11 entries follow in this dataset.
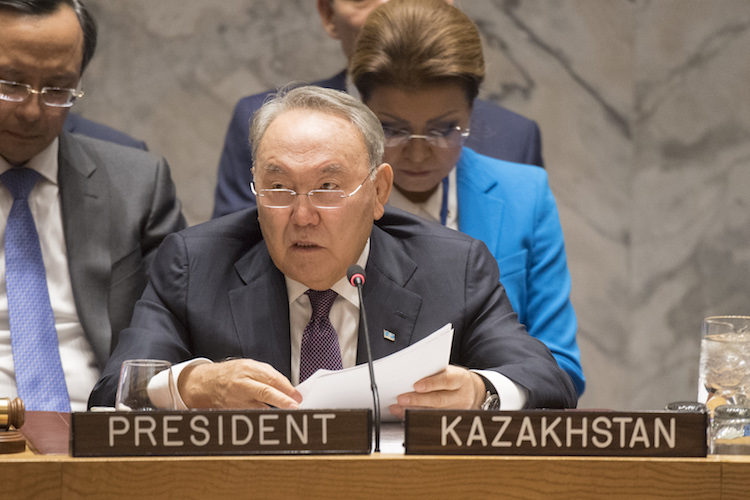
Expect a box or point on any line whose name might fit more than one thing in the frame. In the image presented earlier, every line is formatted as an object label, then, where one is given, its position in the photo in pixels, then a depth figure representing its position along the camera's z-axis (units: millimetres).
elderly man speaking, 8259
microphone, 7821
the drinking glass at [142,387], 7837
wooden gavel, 7801
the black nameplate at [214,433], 7742
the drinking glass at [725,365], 8043
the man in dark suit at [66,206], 8605
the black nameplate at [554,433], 7750
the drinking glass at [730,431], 7782
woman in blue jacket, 8668
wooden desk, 7717
